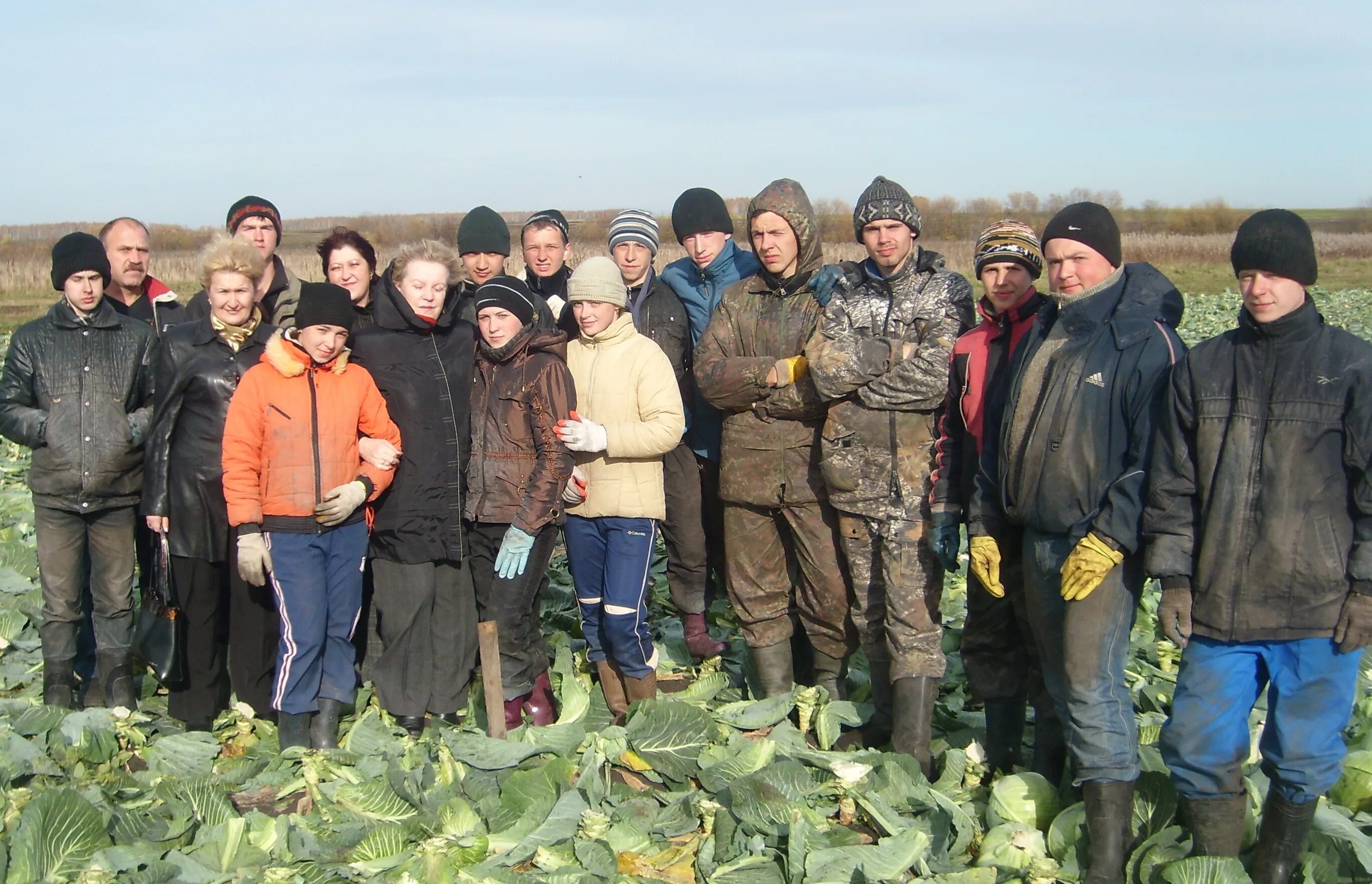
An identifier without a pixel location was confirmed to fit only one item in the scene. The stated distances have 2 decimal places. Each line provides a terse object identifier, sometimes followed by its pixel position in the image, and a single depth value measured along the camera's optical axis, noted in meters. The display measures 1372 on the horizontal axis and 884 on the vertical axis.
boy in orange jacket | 3.79
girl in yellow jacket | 4.07
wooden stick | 3.86
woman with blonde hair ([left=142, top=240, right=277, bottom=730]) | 4.03
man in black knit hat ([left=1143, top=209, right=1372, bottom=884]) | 2.75
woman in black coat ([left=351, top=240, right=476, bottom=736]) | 4.07
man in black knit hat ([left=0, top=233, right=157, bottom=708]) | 4.26
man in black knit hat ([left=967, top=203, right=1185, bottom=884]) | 3.03
